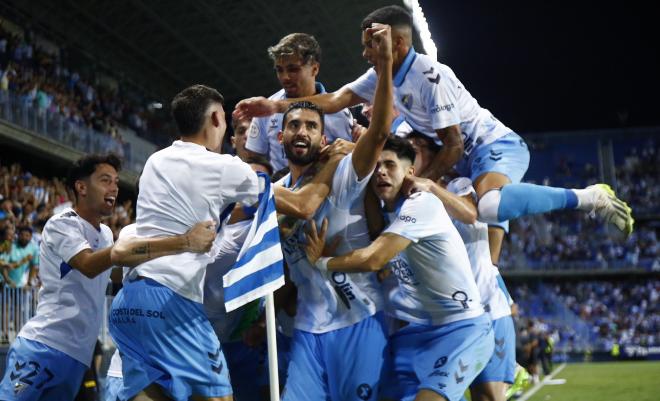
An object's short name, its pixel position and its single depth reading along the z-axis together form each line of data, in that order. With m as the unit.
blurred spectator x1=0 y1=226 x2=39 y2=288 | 10.15
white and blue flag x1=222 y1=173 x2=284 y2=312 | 4.19
